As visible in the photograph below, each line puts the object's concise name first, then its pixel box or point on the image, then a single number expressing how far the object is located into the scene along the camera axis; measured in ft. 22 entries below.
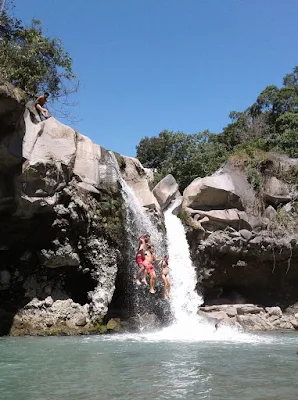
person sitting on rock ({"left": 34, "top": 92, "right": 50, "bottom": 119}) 50.98
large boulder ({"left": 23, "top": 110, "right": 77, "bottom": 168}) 46.16
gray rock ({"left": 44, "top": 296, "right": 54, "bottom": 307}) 47.62
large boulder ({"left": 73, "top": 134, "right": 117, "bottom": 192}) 50.88
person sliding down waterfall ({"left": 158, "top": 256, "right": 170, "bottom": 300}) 51.12
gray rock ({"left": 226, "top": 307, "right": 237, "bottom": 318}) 60.39
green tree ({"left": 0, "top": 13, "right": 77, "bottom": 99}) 53.93
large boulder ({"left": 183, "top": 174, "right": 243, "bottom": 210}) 65.87
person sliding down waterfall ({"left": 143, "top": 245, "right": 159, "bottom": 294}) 48.08
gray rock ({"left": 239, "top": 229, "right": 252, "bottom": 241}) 66.03
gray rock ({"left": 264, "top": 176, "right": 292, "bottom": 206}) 71.51
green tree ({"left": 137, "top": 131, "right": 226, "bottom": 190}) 90.88
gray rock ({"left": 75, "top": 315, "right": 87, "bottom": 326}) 46.80
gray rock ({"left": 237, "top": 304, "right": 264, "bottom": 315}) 62.03
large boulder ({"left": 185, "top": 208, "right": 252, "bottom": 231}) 65.31
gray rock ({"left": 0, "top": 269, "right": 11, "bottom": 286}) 49.21
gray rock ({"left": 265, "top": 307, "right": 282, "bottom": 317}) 63.72
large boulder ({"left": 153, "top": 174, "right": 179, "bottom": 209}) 69.26
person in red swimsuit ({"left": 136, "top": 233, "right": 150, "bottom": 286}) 47.88
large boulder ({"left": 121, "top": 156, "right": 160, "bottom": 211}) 61.82
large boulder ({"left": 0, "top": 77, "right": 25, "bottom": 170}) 40.73
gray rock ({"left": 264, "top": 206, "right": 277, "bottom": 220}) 68.69
